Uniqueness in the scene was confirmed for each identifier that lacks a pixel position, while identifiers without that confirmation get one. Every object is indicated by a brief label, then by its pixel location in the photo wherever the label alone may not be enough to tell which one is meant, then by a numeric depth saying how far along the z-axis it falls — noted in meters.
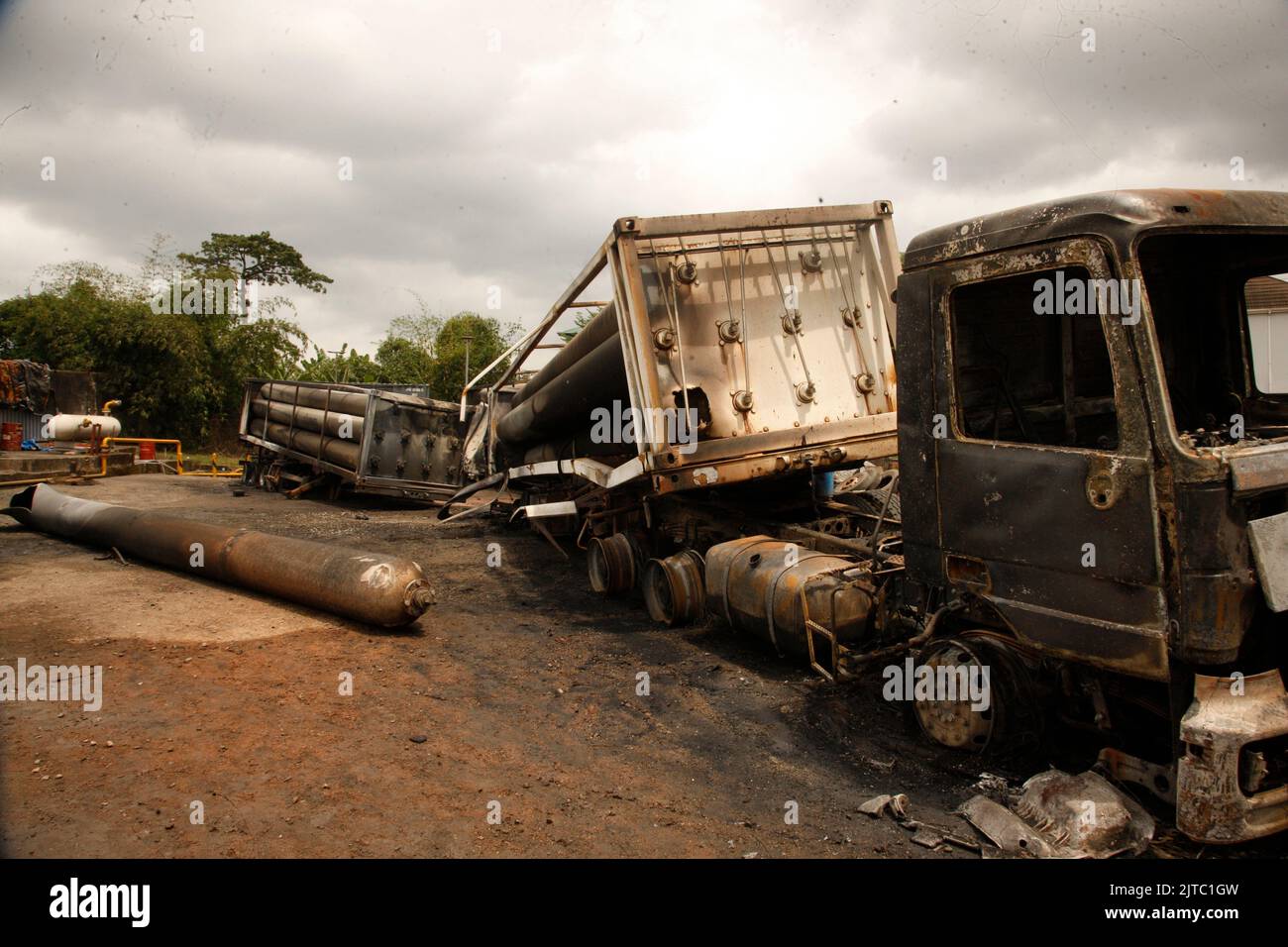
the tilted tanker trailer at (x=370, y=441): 13.73
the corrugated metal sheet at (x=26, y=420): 19.93
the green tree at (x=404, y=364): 33.16
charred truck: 2.90
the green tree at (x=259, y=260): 33.06
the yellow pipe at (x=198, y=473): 17.42
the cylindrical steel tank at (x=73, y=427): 16.20
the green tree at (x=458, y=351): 32.69
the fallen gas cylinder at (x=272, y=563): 5.89
